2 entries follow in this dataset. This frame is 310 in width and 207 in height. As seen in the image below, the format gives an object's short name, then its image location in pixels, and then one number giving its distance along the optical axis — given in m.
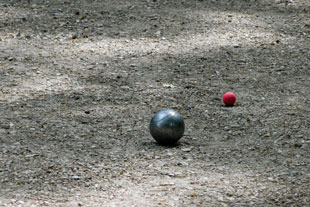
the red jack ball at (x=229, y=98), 12.61
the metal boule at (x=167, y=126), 10.14
